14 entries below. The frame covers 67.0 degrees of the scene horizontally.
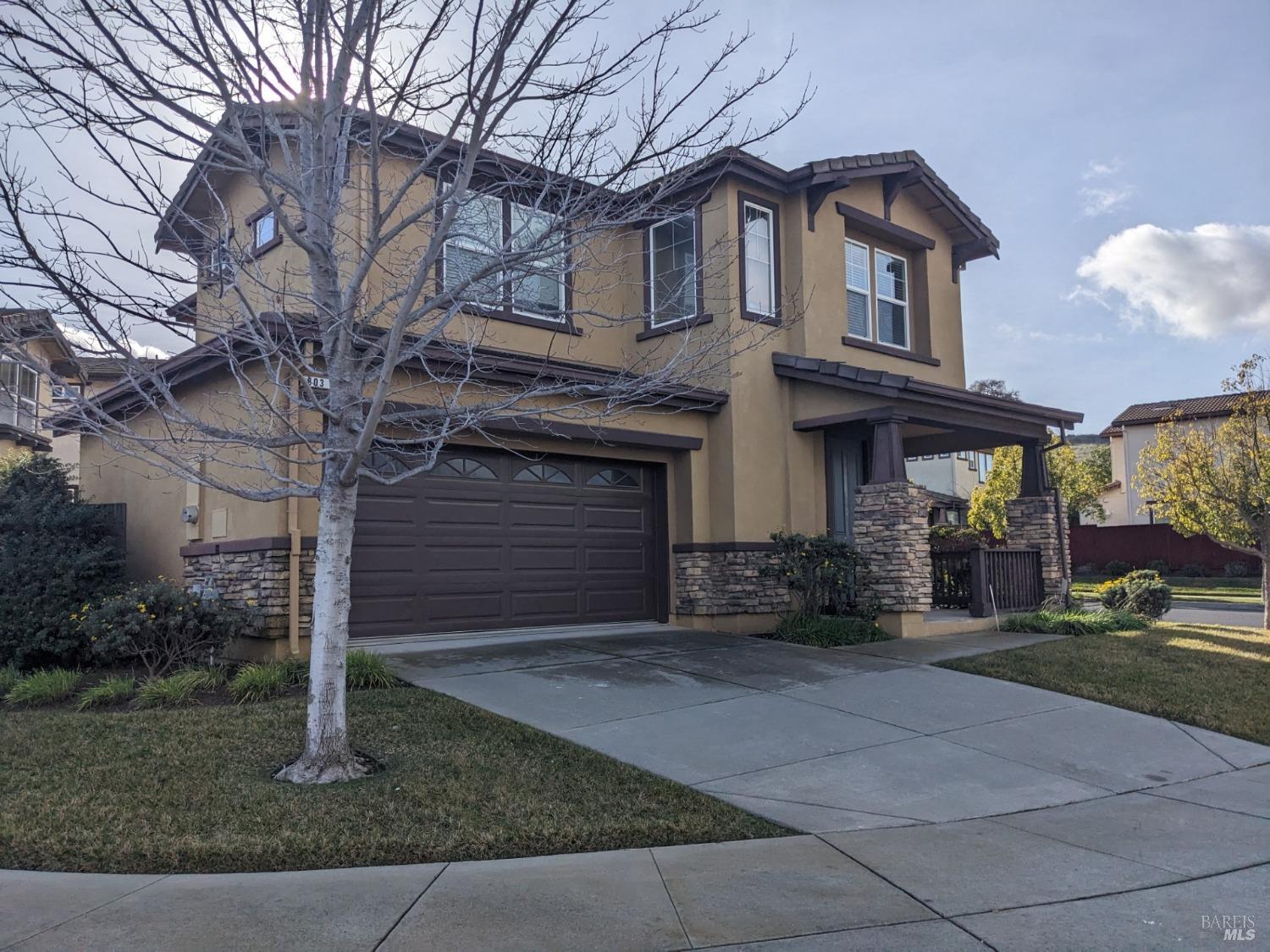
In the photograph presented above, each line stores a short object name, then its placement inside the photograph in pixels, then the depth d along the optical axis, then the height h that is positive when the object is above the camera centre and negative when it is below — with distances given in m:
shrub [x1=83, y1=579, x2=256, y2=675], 9.29 -0.74
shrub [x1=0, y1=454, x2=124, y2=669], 10.31 -0.14
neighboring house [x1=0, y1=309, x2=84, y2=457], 6.33 +1.45
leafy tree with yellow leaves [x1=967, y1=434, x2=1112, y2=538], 28.08 +1.97
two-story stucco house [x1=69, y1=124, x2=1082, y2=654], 11.41 +1.06
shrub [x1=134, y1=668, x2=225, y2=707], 8.38 -1.22
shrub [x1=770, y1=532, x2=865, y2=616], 12.81 -0.30
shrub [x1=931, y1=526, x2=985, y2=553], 16.17 +0.09
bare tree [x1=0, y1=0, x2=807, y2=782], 6.33 +2.48
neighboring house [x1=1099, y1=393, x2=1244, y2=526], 36.78 +4.34
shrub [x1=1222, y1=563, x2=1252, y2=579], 29.75 -0.93
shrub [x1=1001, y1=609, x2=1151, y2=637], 13.53 -1.16
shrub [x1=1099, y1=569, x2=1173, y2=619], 16.00 -0.91
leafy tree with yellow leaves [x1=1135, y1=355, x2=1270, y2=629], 15.54 +1.10
